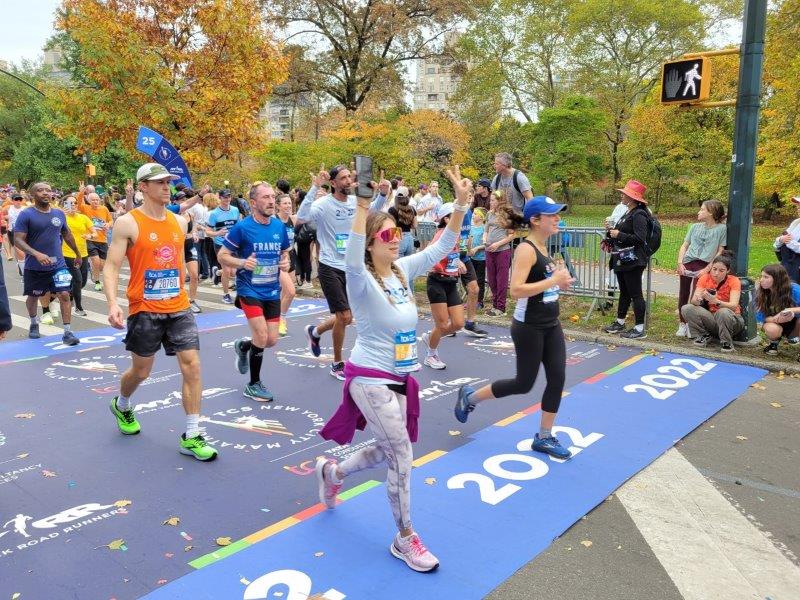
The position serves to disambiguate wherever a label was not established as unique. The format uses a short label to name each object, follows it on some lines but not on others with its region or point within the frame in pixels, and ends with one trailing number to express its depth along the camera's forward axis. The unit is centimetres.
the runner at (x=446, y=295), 713
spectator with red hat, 844
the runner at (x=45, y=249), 865
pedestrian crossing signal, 786
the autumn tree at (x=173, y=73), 1653
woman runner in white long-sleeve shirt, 331
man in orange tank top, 477
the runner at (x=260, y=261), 593
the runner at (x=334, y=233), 668
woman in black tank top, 455
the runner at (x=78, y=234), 1084
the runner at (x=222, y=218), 1310
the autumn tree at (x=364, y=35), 3036
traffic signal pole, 768
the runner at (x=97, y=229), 1325
